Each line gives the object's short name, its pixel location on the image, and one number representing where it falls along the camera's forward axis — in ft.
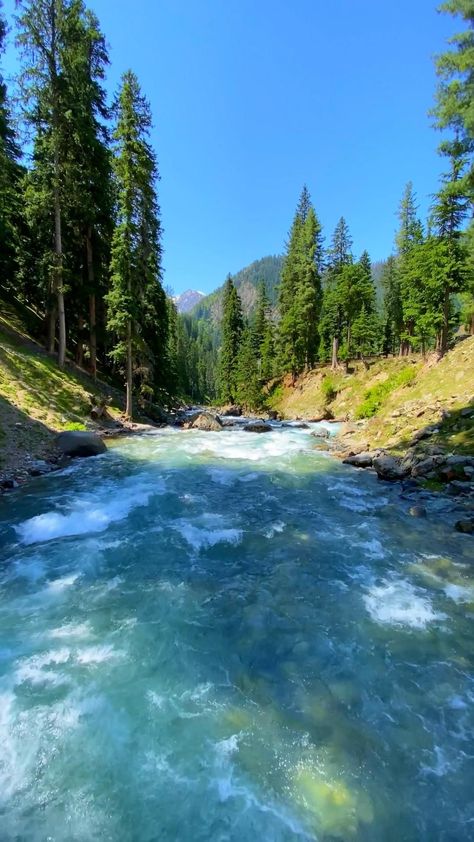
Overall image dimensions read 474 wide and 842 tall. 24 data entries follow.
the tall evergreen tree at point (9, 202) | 63.28
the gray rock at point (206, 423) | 89.56
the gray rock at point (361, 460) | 53.13
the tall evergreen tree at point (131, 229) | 75.25
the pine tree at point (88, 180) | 70.08
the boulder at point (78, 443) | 52.29
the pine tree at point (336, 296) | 144.36
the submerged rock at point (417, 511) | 34.98
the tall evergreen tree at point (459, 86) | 40.19
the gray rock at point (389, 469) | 45.96
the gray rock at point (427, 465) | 44.39
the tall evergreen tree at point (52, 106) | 63.82
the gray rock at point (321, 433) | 81.91
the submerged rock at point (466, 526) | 30.99
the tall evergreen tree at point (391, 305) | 159.01
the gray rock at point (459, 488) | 38.32
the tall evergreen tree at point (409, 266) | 111.86
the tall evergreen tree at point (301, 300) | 151.84
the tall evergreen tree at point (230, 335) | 197.36
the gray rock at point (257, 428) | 89.36
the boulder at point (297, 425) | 100.01
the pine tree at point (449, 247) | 89.86
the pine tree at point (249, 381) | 165.17
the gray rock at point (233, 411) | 171.66
